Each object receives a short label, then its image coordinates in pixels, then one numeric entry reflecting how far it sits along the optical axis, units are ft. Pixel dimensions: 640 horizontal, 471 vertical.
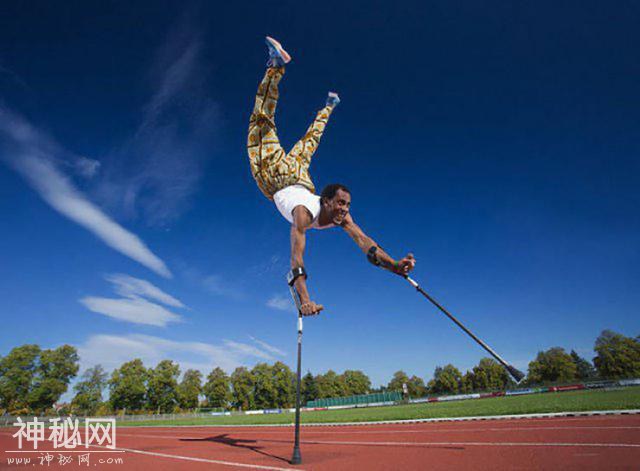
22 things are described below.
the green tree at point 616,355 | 205.36
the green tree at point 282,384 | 243.40
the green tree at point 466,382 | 269.05
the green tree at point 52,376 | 167.84
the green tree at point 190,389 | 212.84
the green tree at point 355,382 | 307.74
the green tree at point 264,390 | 241.35
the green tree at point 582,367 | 264.11
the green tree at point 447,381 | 274.16
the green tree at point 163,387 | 197.77
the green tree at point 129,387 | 191.21
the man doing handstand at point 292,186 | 14.49
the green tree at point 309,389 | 294.46
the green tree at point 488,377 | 260.42
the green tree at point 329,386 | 293.74
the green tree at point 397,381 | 318.86
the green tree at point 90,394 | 208.44
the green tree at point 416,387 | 305.73
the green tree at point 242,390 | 240.53
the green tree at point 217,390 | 235.20
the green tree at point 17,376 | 163.73
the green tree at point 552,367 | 244.63
